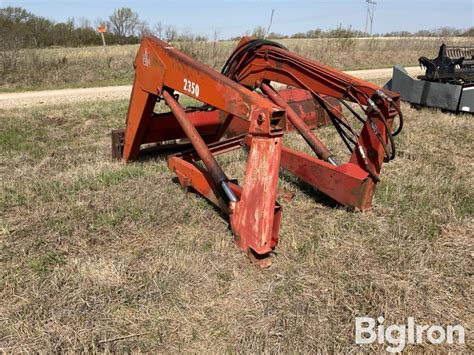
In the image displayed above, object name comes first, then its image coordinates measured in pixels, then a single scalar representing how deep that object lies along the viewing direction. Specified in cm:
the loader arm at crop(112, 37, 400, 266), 305
